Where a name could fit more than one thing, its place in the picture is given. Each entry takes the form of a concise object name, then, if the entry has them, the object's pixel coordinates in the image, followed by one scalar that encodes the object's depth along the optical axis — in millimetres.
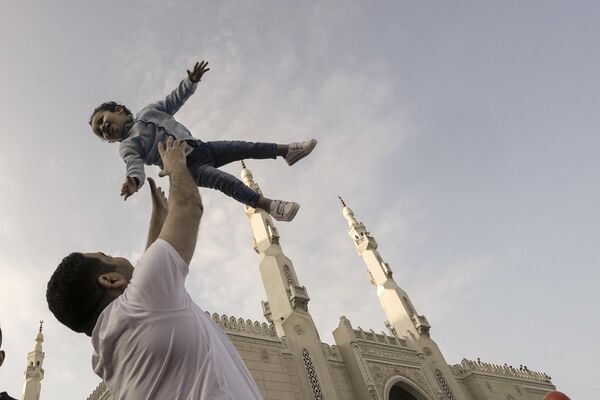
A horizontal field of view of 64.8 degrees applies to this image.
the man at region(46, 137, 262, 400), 1396
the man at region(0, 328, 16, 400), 2994
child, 3229
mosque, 13898
